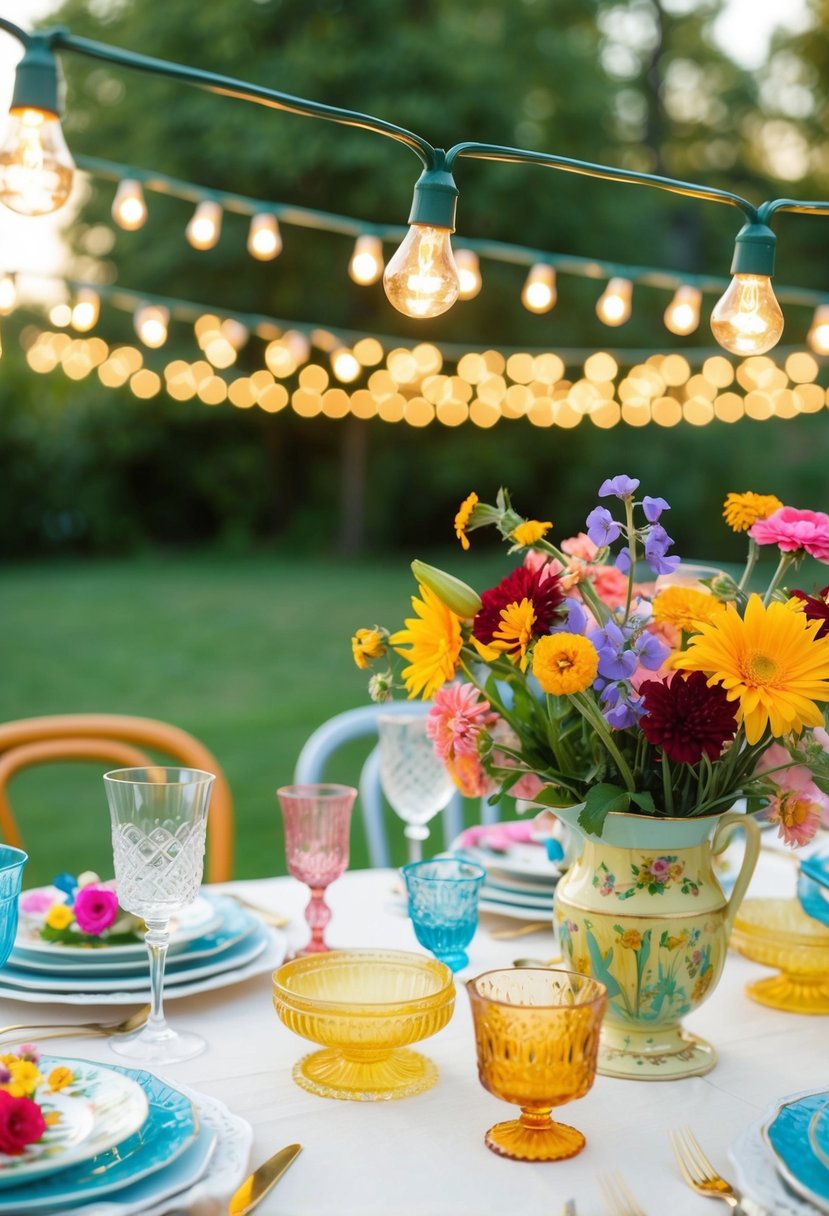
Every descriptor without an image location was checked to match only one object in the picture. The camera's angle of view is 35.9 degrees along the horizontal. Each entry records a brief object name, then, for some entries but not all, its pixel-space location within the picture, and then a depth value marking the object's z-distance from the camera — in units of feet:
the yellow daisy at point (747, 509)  4.05
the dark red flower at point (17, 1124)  2.83
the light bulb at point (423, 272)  3.81
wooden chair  6.60
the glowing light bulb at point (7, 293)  9.79
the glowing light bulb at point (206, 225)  9.65
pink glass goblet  4.52
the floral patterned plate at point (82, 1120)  2.79
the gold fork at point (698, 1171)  3.01
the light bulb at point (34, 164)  3.08
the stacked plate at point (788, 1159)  2.89
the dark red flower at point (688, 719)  3.47
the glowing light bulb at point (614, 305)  8.18
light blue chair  6.95
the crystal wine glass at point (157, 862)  3.81
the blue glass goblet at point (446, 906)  4.23
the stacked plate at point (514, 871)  5.17
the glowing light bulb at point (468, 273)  6.23
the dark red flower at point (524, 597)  3.74
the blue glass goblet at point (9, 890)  3.41
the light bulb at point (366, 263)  8.35
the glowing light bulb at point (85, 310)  10.37
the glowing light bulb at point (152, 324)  11.39
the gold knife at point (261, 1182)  2.90
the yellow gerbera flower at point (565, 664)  3.50
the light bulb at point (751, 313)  4.33
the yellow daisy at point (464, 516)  3.88
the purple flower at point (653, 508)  3.68
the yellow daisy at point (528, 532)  3.84
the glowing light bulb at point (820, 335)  6.35
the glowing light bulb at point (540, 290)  8.51
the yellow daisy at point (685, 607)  3.89
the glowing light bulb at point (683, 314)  9.00
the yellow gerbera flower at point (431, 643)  3.94
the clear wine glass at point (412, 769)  5.32
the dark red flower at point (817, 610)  3.72
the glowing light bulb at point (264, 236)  9.85
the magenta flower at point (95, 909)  4.38
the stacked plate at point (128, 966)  4.13
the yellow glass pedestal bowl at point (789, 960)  4.41
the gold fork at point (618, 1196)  2.94
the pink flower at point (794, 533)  3.84
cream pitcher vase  3.76
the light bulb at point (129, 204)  9.12
